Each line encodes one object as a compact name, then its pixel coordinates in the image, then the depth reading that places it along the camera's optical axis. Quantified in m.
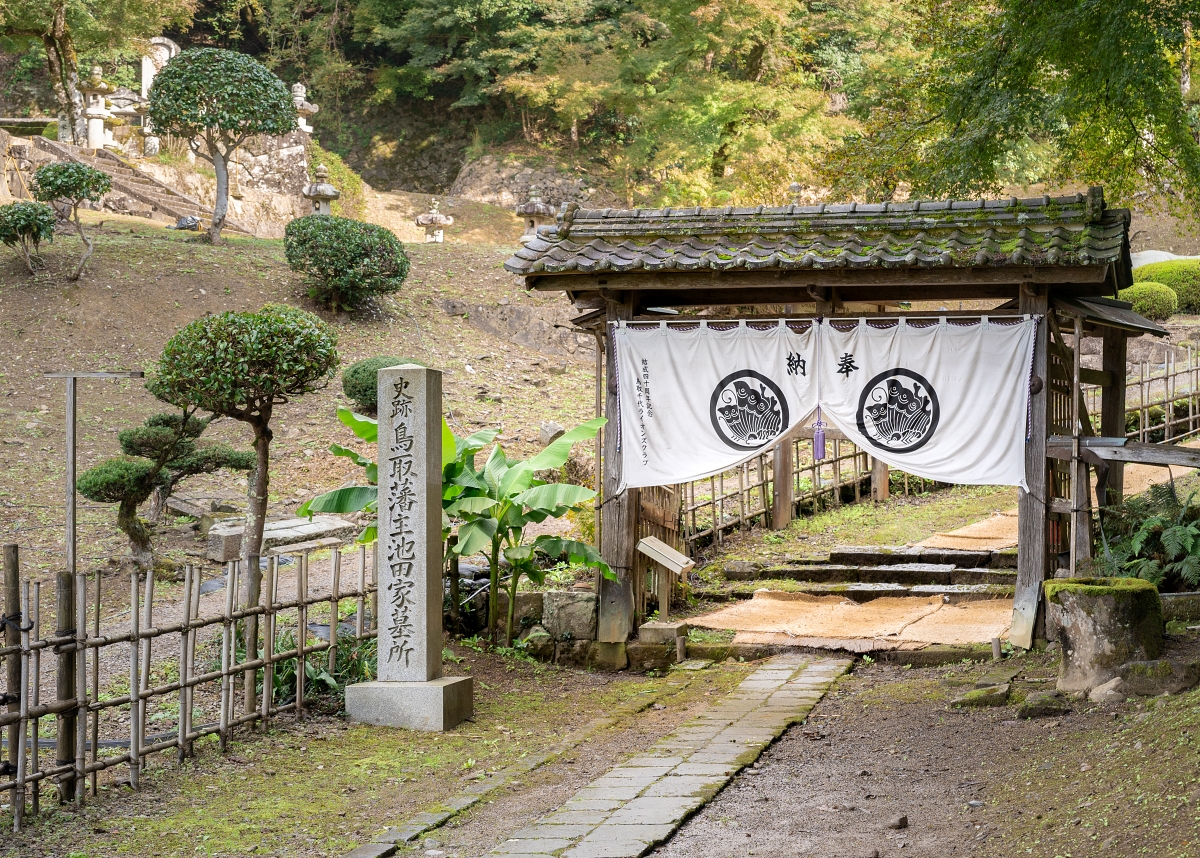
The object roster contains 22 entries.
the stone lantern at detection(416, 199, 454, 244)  31.72
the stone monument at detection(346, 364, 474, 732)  7.99
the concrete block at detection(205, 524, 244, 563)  13.40
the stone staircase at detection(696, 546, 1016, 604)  11.86
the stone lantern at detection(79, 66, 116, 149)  30.41
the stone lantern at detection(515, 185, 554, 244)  26.20
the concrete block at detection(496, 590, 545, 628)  10.23
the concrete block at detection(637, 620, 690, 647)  10.07
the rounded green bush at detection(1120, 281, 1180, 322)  24.30
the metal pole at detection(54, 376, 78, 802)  5.94
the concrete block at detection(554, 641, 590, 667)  10.09
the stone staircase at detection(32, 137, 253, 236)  27.50
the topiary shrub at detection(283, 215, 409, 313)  20.59
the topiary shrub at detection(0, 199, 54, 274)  19.59
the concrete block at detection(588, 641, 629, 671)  10.05
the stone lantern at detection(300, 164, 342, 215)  25.31
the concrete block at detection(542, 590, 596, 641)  10.09
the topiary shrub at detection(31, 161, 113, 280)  19.69
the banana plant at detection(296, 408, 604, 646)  9.26
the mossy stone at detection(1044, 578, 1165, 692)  7.49
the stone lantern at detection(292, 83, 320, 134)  33.94
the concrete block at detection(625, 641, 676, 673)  10.02
